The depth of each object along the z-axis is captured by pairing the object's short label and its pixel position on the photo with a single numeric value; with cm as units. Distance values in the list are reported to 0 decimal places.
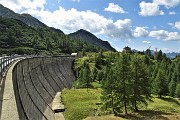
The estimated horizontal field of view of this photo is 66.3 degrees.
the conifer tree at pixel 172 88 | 5643
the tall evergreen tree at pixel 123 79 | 3105
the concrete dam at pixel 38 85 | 856
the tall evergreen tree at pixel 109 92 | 3159
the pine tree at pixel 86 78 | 5834
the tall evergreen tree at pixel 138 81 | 3233
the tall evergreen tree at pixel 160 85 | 4864
